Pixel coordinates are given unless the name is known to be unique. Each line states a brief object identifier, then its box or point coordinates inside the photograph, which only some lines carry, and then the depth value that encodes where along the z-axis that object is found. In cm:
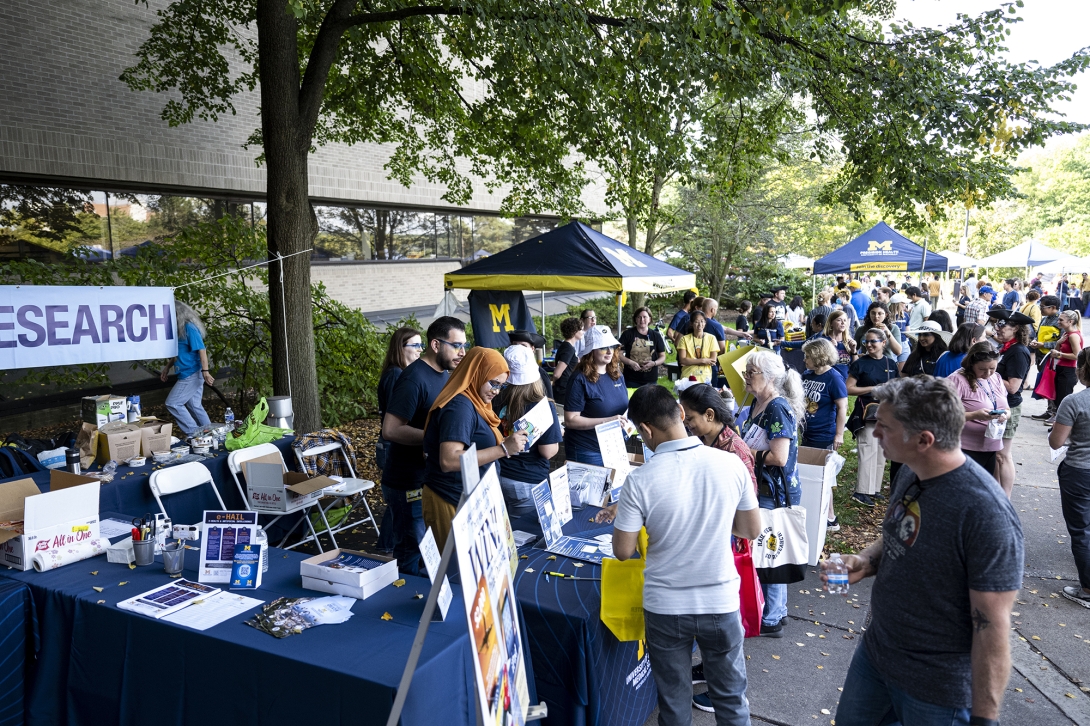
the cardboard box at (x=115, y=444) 518
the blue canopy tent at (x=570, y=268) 736
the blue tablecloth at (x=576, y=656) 293
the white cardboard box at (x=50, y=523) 327
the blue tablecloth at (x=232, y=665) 237
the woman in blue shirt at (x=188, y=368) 728
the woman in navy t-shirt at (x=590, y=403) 523
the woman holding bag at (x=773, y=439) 389
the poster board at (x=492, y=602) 199
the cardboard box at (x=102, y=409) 547
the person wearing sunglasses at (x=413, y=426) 434
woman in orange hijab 347
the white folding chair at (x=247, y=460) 536
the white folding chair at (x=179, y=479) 485
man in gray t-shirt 195
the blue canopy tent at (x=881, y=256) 1309
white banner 463
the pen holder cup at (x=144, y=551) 335
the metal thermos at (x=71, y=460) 500
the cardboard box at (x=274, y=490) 514
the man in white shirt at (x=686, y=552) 269
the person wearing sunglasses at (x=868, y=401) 660
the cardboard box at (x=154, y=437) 541
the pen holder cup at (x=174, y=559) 321
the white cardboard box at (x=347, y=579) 296
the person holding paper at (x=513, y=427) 412
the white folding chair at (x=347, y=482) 564
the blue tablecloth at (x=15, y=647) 304
